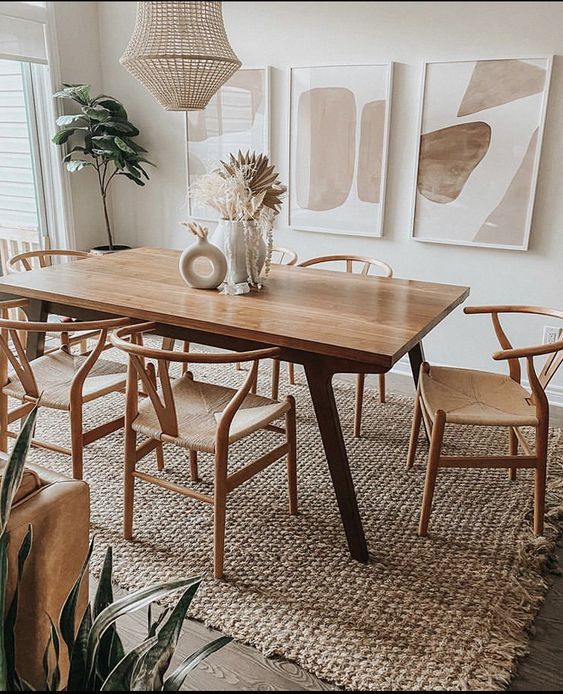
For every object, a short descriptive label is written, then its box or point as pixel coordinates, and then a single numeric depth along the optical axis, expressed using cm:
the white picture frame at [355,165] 348
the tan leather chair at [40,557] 122
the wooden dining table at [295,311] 202
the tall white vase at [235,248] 253
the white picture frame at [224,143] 383
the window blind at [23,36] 360
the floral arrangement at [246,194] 246
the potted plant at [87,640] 111
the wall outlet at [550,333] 338
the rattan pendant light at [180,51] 211
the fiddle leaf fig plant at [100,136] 391
